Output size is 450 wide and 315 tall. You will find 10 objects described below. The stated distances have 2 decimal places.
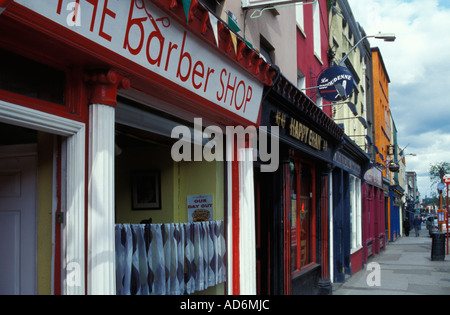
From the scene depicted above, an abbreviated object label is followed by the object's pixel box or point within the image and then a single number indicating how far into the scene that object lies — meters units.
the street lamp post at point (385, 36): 13.83
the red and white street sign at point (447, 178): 19.94
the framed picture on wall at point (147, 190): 6.88
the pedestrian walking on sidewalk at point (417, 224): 40.47
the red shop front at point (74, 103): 3.20
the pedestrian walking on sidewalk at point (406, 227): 41.88
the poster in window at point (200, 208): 6.55
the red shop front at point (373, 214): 19.98
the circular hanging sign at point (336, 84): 11.49
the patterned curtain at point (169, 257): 4.81
